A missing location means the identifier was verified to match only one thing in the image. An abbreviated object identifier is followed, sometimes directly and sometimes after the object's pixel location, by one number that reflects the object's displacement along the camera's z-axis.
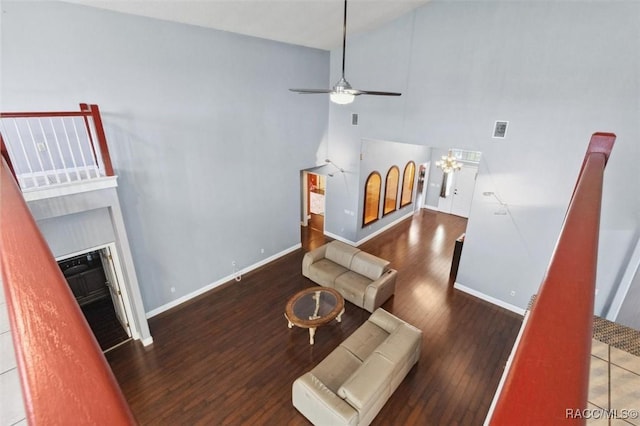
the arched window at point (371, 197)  8.80
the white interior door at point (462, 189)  11.27
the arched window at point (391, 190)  9.70
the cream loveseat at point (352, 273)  6.05
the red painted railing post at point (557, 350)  0.32
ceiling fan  3.54
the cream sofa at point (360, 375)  3.68
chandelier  9.16
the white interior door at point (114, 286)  4.89
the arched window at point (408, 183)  10.65
